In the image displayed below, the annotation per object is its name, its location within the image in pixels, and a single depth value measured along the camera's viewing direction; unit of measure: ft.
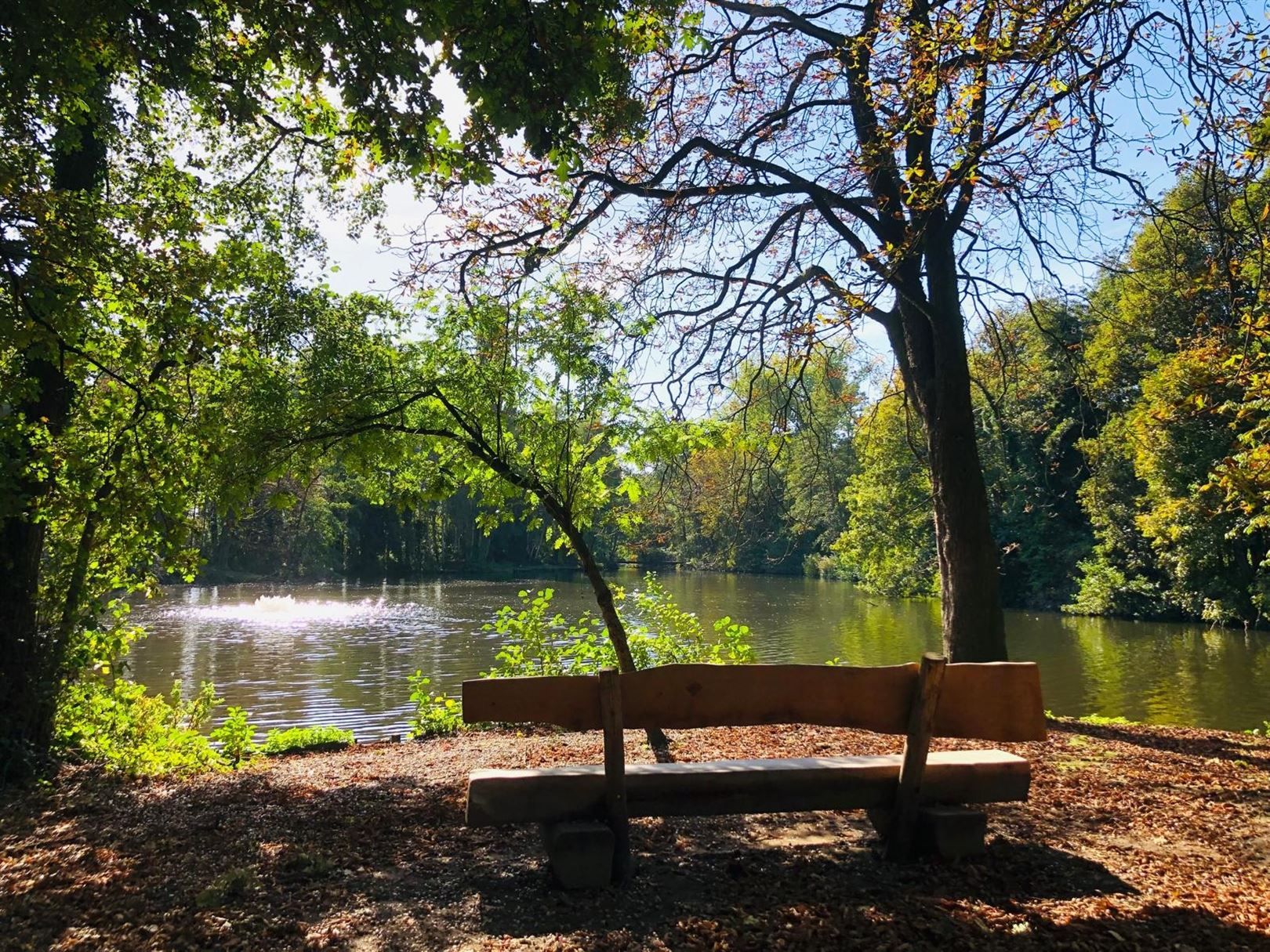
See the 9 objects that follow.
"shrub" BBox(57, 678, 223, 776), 18.84
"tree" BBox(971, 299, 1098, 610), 69.87
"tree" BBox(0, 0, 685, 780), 12.98
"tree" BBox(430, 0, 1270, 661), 16.63
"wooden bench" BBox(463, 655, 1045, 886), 9.83
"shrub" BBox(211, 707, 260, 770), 23.62
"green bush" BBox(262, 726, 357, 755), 24.31
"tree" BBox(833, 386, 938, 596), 82.99
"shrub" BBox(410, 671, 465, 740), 26.30
